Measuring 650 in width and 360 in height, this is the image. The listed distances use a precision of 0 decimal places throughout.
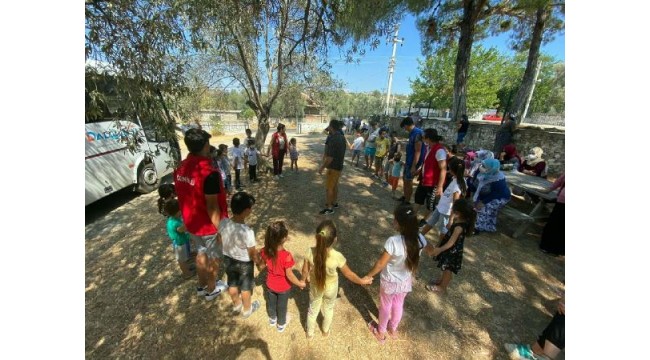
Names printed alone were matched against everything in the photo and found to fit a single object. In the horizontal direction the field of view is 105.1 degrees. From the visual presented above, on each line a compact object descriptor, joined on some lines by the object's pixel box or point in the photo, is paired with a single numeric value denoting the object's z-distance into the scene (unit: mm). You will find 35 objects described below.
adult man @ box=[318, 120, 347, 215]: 4691
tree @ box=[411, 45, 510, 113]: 24756
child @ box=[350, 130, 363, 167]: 9125
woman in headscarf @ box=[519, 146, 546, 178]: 6371
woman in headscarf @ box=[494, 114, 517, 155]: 8898
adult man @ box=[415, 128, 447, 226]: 4082
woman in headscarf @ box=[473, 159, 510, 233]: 4188
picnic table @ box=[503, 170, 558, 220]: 4563
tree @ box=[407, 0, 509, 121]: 9609
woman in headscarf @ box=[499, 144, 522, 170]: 6848
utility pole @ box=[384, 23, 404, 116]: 22453
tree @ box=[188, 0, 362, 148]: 3447
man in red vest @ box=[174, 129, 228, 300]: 2326
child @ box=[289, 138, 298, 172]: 8547
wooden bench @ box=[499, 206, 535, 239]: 4367
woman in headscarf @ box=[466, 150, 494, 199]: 5336
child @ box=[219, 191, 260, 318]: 2361
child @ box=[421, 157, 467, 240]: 3674
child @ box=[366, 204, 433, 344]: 2168
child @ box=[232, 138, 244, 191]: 6559
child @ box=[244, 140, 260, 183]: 7114
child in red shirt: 2250
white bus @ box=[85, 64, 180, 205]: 2383
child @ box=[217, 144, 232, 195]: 5539
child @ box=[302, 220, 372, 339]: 2115
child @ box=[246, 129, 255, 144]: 7305
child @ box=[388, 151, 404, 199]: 6195
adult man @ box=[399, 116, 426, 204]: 4988
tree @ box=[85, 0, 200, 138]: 2107
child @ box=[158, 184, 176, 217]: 3157
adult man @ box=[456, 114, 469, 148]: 10711
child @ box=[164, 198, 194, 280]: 2863
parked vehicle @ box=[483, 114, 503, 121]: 32509
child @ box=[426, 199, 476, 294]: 2701
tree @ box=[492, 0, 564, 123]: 8805
